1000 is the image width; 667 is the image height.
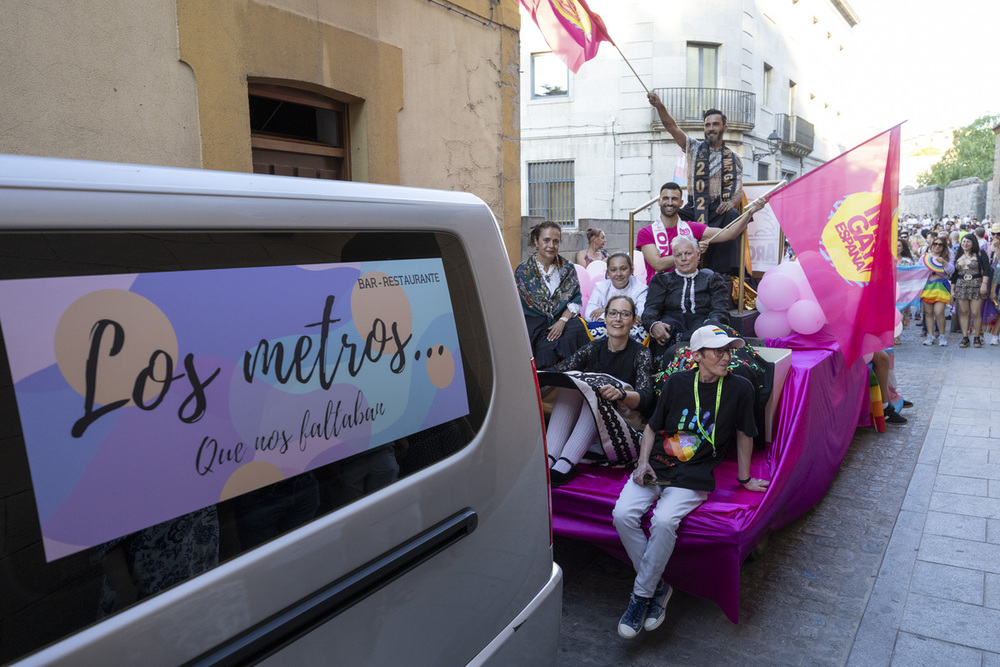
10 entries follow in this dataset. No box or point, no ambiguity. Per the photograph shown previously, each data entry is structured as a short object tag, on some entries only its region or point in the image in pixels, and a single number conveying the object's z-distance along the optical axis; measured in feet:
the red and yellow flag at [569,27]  21.16
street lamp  59.72
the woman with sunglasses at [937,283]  39.50
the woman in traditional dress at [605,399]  14.16
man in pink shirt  20.97
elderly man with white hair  17.34
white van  3.58
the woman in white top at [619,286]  18.85
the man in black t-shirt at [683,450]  11.90
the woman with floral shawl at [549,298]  17.94
